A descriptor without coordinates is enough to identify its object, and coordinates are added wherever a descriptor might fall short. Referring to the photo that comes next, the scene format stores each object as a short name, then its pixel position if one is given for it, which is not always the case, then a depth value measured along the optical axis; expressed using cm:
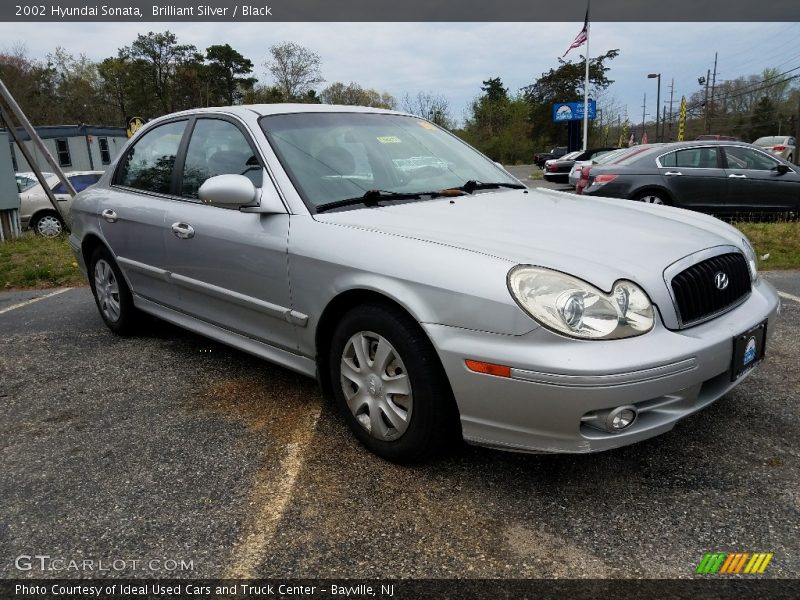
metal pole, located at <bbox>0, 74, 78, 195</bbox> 1131
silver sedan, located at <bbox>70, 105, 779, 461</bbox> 216
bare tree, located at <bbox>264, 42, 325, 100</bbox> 4394
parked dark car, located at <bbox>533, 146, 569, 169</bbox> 3657
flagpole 2905
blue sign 3641
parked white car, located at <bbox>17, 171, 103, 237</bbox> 1245
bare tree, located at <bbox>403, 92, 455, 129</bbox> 3959
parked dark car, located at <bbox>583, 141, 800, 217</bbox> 907
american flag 2509
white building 2614
